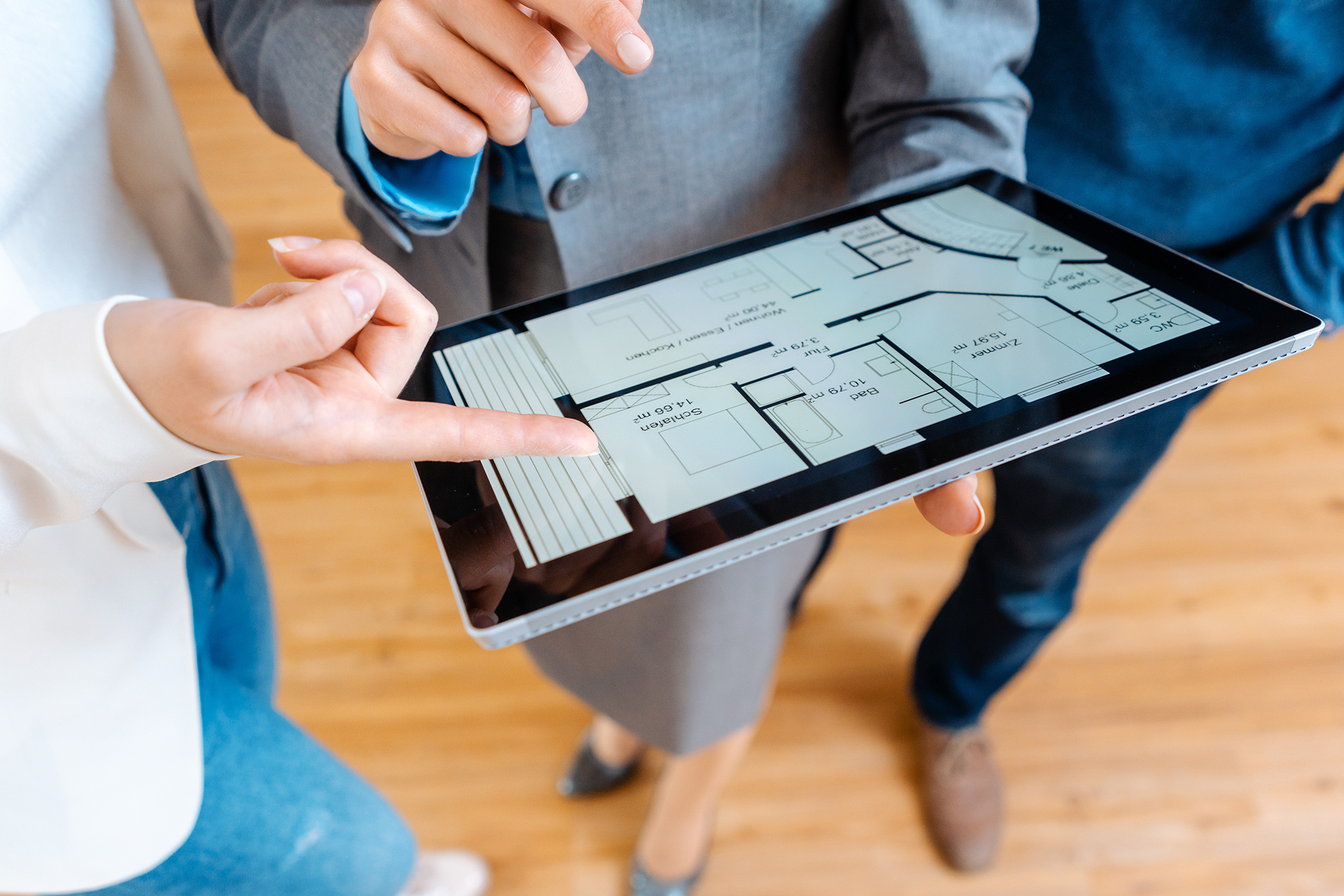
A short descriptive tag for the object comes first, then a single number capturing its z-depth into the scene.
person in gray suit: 0.43
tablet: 0.37
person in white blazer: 0.32
